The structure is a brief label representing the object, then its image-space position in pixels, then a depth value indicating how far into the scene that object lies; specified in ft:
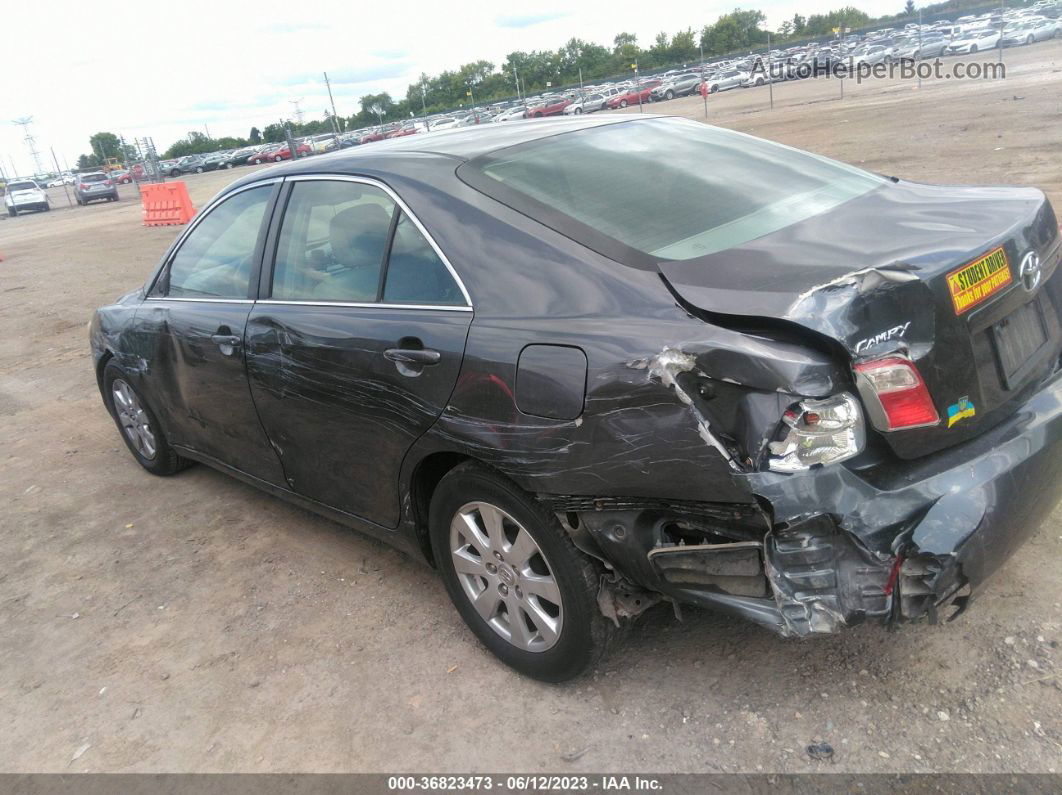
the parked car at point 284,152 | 156.15
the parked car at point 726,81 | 168.96
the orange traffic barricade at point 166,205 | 66.95
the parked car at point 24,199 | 128.88
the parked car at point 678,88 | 171.63
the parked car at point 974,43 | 147.42
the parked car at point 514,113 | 154.30
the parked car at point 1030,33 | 150.30
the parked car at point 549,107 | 152.71
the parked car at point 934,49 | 147.84
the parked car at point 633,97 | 164.96
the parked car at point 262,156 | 182.09
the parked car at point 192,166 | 206.18
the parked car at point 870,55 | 145.24
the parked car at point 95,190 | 129.18
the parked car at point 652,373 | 6.89
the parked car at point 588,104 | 150.82
